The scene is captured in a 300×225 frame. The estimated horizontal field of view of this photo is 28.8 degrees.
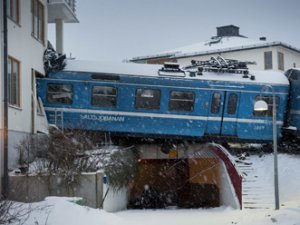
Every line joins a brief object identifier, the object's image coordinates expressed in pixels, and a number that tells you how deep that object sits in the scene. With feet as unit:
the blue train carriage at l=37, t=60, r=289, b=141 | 75.66
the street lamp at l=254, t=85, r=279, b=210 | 66.18
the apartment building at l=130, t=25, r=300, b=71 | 140.77
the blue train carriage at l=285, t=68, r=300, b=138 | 83.41
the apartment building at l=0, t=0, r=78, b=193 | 59.21
